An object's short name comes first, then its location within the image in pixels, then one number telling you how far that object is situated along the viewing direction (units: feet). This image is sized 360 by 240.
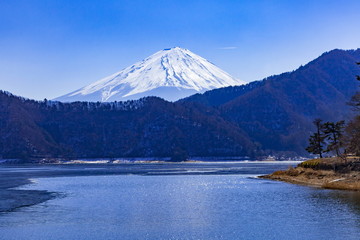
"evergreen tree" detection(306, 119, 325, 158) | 367.37
